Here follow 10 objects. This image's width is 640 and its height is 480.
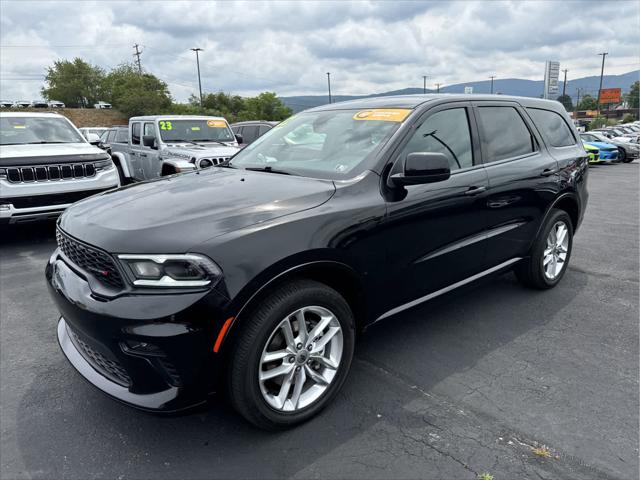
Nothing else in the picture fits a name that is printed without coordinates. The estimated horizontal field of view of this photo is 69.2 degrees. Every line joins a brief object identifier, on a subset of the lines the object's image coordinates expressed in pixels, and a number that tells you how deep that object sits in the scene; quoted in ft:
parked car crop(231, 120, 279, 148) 43.67
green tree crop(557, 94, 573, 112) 333.01
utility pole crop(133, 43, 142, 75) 245.65
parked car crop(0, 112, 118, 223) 19.22
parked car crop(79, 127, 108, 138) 69.14
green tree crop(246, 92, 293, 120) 245.86
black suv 6.91
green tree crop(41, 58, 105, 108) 239.71
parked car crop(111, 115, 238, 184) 27.78
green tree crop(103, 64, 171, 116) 191.83
